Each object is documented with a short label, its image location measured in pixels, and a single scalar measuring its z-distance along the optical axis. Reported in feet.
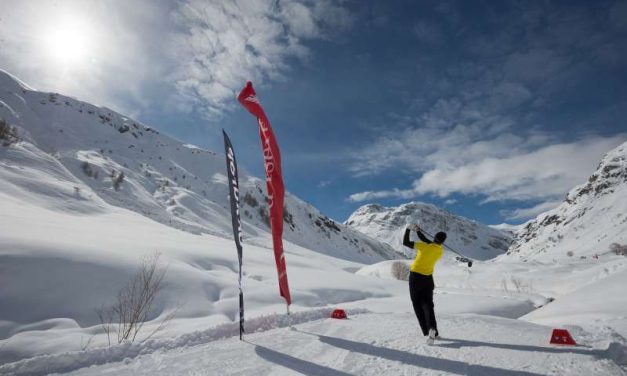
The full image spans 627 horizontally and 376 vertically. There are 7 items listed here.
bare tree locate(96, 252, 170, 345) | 25.57
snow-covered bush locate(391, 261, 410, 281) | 99.75
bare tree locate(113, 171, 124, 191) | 129.41
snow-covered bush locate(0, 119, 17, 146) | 92.22
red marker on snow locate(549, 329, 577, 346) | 17.99
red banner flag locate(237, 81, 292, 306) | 23.71
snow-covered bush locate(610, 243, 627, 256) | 142.78
